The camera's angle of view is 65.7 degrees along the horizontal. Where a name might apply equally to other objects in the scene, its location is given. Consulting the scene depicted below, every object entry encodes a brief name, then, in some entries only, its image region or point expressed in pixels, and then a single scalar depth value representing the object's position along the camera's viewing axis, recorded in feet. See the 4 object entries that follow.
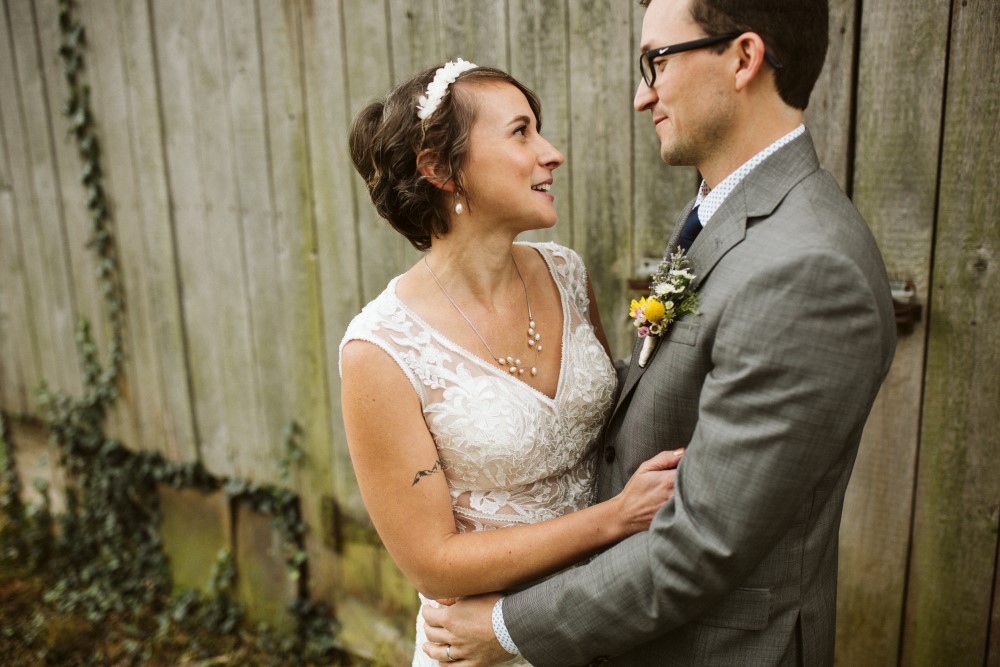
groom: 4.43
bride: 6.02
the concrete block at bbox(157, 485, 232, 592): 13.93
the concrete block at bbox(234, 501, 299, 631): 13.20
